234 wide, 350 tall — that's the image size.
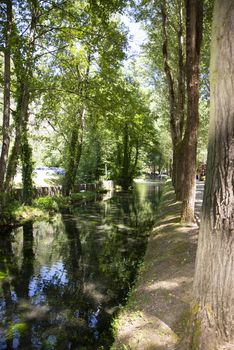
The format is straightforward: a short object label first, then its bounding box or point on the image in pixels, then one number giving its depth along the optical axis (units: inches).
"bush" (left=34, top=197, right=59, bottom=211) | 726.7
